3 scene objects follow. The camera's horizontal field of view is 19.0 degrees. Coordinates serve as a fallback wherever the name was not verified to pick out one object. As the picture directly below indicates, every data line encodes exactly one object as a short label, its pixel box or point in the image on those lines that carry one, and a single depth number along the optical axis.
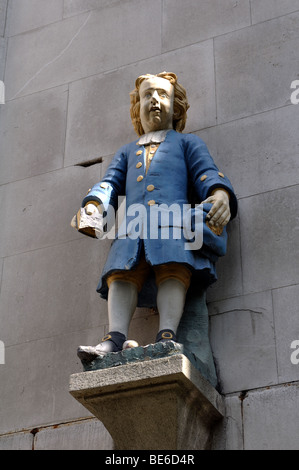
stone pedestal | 4.36
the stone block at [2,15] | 6.95
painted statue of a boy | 4.77
